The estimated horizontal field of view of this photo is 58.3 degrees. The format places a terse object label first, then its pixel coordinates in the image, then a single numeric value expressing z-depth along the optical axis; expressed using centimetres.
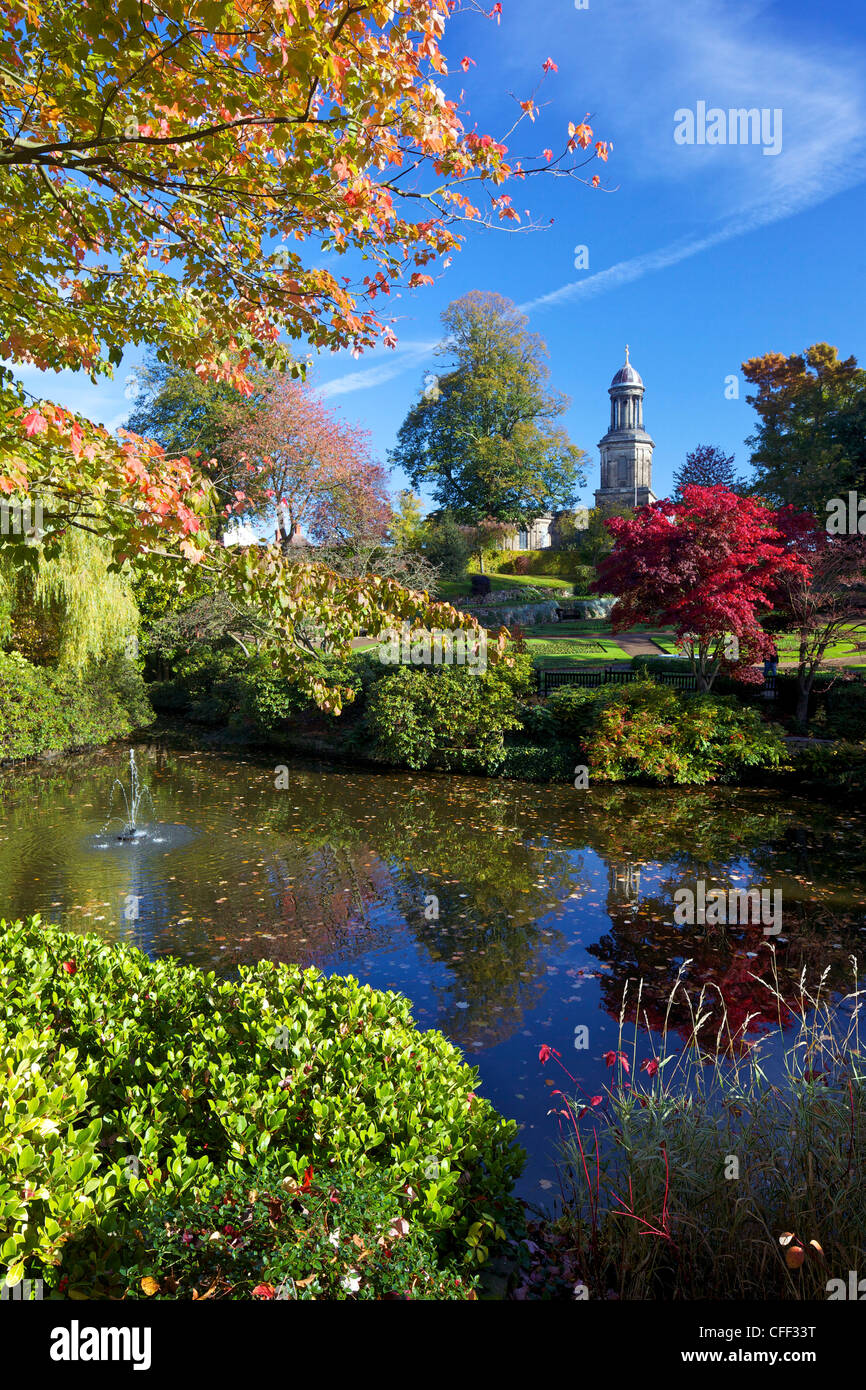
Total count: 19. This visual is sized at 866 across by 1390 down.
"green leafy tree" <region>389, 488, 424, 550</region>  3397
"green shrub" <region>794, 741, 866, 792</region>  1442
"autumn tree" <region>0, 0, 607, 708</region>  365
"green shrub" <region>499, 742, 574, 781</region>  1645
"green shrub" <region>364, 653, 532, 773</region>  1708
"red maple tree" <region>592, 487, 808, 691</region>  1526
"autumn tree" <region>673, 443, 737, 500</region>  4303
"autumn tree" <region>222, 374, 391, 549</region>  2725
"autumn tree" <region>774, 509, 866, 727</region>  1648
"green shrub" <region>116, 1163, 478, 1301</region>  246
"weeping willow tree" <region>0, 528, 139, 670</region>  1698
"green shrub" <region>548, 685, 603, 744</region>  1694
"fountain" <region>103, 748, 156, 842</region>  1227
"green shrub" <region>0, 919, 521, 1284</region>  299
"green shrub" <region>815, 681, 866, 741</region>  1645
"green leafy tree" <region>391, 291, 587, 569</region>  4531
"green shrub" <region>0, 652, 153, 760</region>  1805
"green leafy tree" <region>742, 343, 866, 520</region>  2556
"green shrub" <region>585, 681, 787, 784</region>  1547
